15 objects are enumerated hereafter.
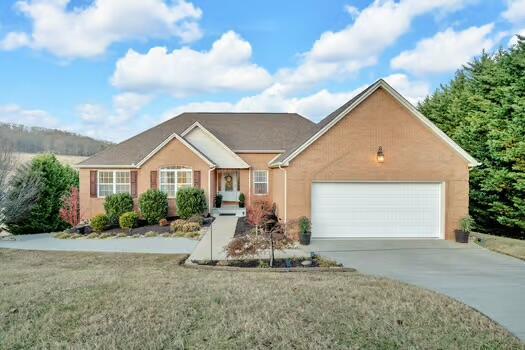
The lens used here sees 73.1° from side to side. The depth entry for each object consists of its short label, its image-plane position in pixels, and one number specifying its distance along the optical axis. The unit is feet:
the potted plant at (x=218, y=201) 74.84
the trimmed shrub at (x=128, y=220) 57.11
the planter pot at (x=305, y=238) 45.19
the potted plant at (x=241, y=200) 76.56
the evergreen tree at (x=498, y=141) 55.01
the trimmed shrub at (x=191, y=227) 54.95
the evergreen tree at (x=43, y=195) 57.93
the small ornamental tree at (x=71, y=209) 61.77
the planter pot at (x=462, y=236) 46.24
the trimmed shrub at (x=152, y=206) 61.52
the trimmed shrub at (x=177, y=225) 55.52
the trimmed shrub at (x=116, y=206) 61.98
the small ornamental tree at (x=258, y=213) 53.81
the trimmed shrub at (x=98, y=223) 56.13
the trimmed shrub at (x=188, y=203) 62.59
